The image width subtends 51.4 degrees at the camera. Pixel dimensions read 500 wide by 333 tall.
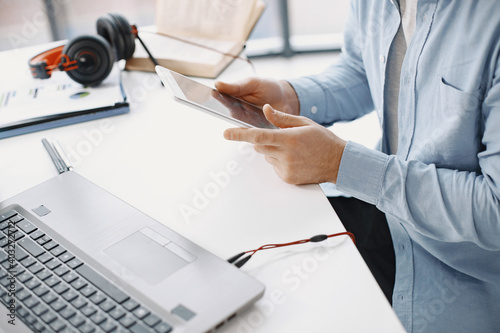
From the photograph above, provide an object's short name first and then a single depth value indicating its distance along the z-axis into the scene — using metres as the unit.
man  0.80
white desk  0.62
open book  1.33
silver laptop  0.60
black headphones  1.22
